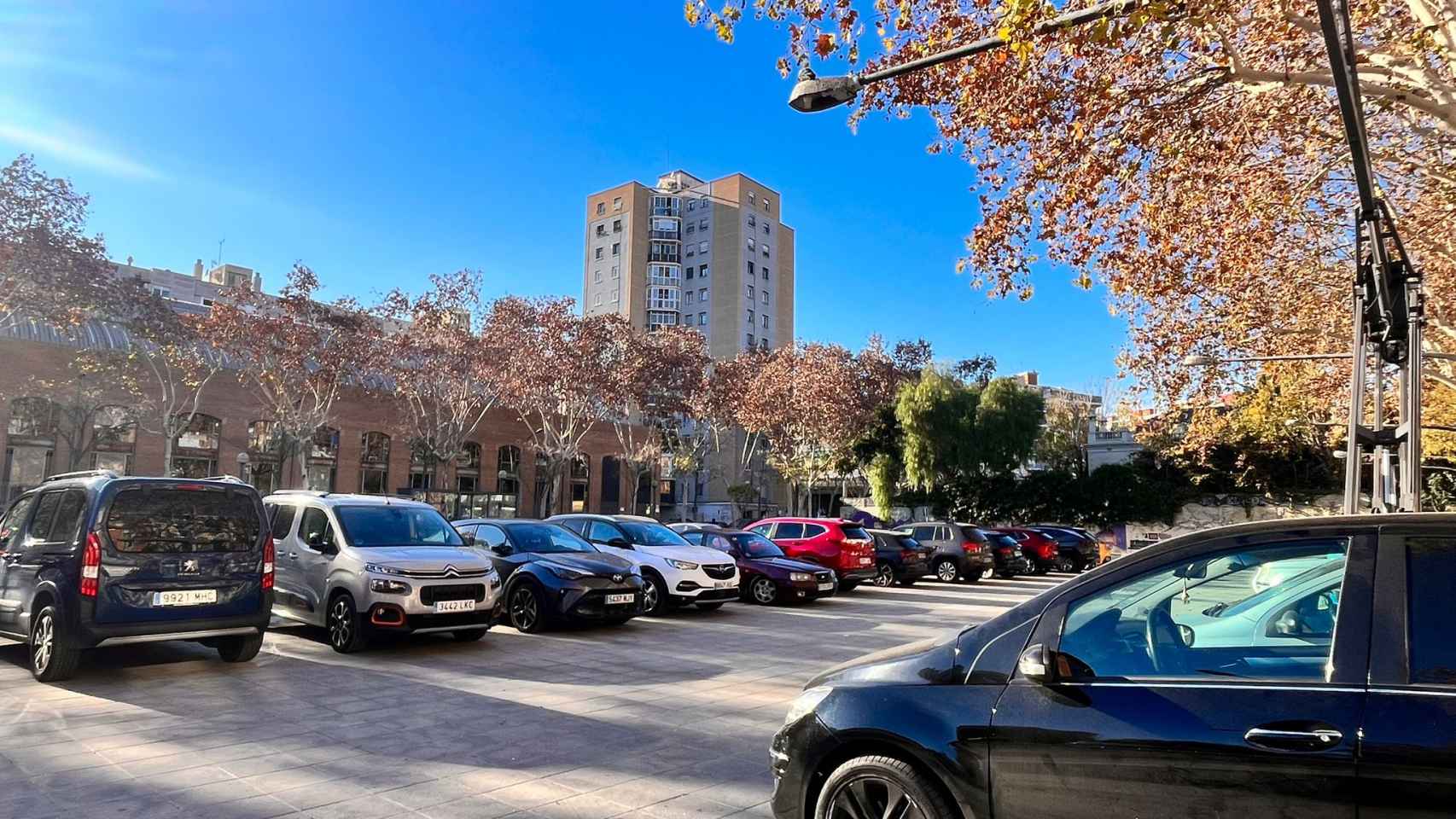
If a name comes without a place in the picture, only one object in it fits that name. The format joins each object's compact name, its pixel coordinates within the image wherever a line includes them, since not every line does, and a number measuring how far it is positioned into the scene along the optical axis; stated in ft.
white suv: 43.24
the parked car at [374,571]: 29.43
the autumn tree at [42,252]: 67.56
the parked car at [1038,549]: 85.81
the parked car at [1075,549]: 89.97
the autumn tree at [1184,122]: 26.08
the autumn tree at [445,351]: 109.19
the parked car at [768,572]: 50.31
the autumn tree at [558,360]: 111.96
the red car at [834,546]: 57.36
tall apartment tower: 275.39
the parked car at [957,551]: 73.05
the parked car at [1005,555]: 79.10
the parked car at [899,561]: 66.33
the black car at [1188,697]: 7.98
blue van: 23.68
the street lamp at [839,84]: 19.34
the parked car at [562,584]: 35.40
